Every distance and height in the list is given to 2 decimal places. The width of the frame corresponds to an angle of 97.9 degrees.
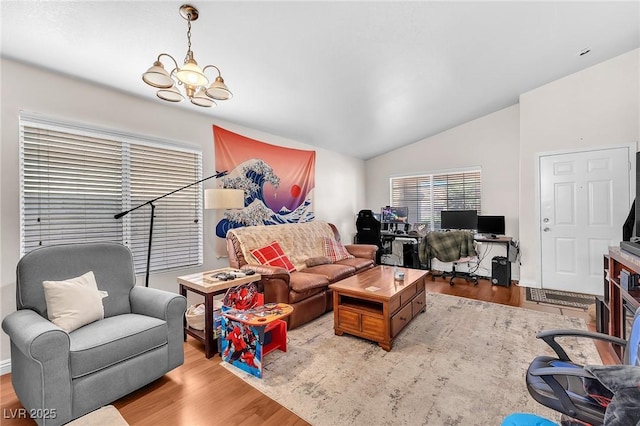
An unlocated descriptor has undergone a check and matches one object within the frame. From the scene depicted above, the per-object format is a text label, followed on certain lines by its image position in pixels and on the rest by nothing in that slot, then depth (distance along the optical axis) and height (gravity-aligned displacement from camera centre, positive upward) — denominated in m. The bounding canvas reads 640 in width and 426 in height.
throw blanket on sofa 3.36 -0.34
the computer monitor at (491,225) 4.53 -0.22
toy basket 2.55 -0.95
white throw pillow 1.79 -0.59
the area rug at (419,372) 1.66 -1.18
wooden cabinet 1.84 -0.67
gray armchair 1.47 -0.75
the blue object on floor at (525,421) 1.00 -0.76
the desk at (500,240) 4.23 -0.44
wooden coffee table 2.39 -0.88
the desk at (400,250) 5.21 -0.74
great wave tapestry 3.57 +0.51
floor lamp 2.60 +0.15
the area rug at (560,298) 3.47 -1.14
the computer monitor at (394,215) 5.54 -0.05
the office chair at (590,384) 0.76 -0.61
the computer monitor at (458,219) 4.71 -0.12
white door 3.62 -0.03
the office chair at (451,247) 4.32 -0.55
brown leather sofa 2.78 -0.64
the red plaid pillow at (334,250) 4.12 -0.57
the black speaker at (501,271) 4.29 -0.92
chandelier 1.67 +0.85
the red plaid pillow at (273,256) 3.22 -0.51
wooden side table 2.30 -0.65
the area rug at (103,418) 1.50 -1.13
